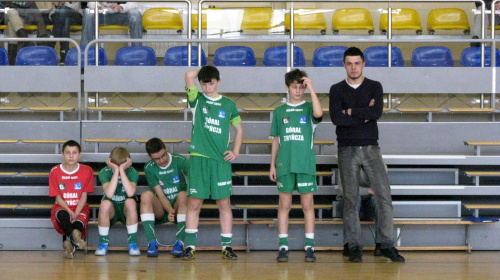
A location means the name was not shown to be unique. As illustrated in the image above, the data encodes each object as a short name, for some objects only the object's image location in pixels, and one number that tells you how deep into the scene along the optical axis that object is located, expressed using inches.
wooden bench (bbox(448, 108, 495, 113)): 637.9
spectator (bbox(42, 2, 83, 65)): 672.4
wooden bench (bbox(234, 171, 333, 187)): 588.1
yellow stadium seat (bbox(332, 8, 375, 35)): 676.1
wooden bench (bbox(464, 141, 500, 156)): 593.9
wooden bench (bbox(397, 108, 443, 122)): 639.8
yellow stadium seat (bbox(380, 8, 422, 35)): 680.4
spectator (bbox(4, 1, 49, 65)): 674.2
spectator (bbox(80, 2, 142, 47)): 672.4
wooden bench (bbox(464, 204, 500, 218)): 560.1
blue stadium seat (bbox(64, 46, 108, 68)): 661.3
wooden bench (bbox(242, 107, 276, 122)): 638.5
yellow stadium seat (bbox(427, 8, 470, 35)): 677.9
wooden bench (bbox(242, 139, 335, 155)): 602.5
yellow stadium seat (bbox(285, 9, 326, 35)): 671.8
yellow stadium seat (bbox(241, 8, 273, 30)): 669.9
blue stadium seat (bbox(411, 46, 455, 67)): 673.6
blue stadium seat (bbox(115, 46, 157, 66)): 665.0
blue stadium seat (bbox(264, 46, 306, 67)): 662.5
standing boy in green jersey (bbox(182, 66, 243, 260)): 501.0
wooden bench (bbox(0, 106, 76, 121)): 633.6
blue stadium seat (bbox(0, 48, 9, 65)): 665.6
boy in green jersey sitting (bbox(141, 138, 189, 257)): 523.8
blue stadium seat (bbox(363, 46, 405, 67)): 670.0
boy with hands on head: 527.2
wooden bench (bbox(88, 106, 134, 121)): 634.8
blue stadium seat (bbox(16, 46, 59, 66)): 664.4
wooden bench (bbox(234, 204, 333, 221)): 572.3
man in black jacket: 493.7
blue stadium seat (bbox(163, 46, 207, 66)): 665.0
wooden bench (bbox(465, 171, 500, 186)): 573.3
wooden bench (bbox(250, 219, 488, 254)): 540.4
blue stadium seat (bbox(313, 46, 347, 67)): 667.4
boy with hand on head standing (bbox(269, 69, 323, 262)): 499.2
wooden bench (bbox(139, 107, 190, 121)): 636.1
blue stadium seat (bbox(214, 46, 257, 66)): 668.1
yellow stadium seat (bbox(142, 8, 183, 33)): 676.7
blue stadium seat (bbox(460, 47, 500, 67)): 668.1
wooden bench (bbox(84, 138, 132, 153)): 601.9
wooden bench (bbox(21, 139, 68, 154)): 599.5
